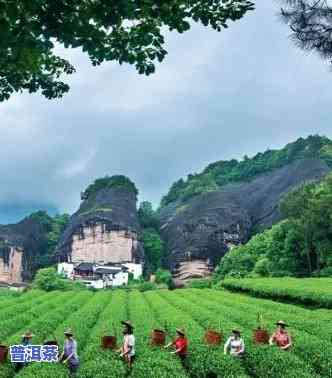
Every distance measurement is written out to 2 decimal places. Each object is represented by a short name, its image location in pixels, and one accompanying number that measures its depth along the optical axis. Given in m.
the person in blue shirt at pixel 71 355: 12.62
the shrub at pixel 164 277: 78.75
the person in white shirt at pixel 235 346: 13.14
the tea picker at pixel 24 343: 13.50
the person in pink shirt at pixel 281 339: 13.58
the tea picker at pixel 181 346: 13.64
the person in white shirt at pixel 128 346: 12.89
